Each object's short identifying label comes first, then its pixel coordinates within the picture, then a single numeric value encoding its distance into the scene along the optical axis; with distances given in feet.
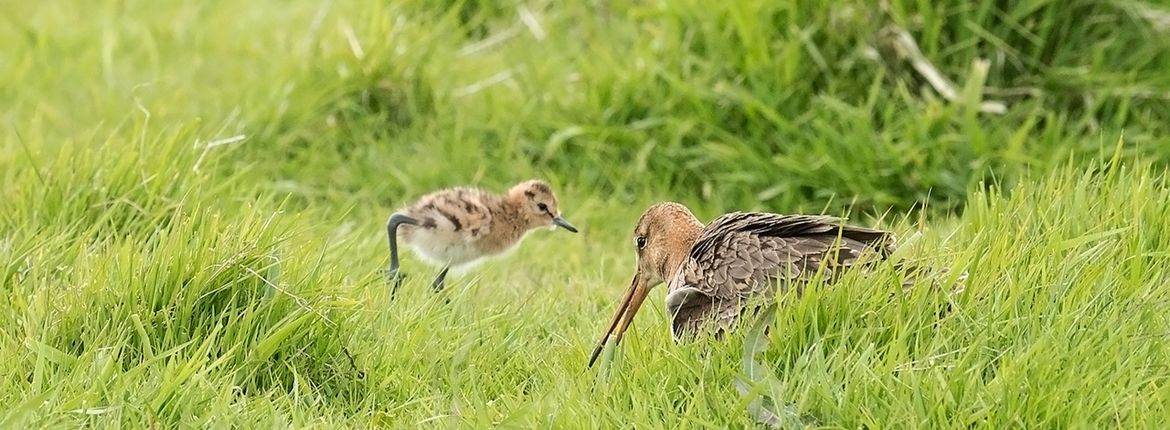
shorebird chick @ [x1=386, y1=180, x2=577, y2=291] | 40.96
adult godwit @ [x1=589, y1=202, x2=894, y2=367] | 29.27
